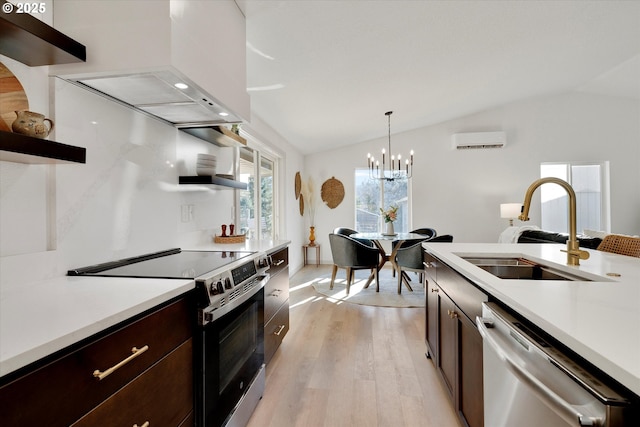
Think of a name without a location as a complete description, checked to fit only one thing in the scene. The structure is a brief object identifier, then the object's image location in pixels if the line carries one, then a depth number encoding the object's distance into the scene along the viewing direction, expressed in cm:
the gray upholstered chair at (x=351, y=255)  398
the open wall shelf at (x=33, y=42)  92
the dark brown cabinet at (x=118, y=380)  60
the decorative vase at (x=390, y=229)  452
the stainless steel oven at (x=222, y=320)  118
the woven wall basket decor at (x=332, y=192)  632
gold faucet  137
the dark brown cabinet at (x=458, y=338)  123
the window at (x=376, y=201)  619
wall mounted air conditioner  564
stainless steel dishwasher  56
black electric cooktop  125
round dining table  412
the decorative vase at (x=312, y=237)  614
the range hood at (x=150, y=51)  119
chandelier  607
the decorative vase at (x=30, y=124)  97
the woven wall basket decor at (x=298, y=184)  560
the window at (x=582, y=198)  560
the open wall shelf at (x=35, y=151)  88
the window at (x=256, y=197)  345
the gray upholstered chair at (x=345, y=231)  472
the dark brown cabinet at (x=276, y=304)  206
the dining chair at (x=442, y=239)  372
